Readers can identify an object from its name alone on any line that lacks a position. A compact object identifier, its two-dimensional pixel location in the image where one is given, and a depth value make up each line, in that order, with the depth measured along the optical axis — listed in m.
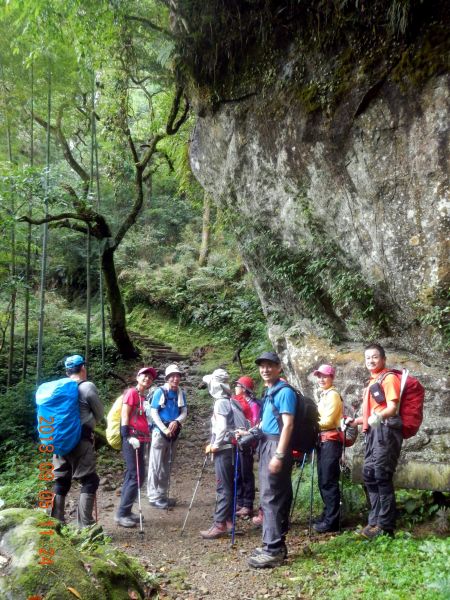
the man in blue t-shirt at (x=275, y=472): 4.54
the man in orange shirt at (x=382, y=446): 4.67
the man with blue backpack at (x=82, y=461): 5.22
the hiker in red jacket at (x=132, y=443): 6.02
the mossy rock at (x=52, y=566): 2.95
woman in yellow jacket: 5.47
